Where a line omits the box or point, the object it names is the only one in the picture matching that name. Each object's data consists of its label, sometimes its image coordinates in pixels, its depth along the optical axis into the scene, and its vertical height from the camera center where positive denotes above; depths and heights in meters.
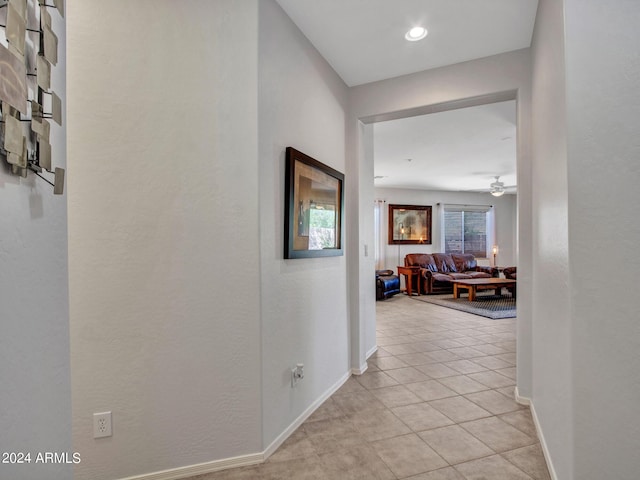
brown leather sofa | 8.01 -0.73
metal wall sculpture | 0.65 +0.33
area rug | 5.91 -1.25
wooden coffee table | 7.05 -0.92
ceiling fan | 7.16 +1.10
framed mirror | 2.16 +0.24
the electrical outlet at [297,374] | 2.18 -0.85
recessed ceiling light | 2.35 +1.43
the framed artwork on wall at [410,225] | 8.84 +0.40
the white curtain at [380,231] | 8.59 +0.22
